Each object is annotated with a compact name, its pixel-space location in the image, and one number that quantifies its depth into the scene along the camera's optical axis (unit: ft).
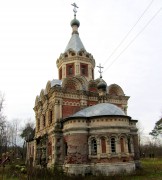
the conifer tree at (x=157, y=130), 128.69
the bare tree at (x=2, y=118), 86.97
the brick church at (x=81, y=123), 55.52
